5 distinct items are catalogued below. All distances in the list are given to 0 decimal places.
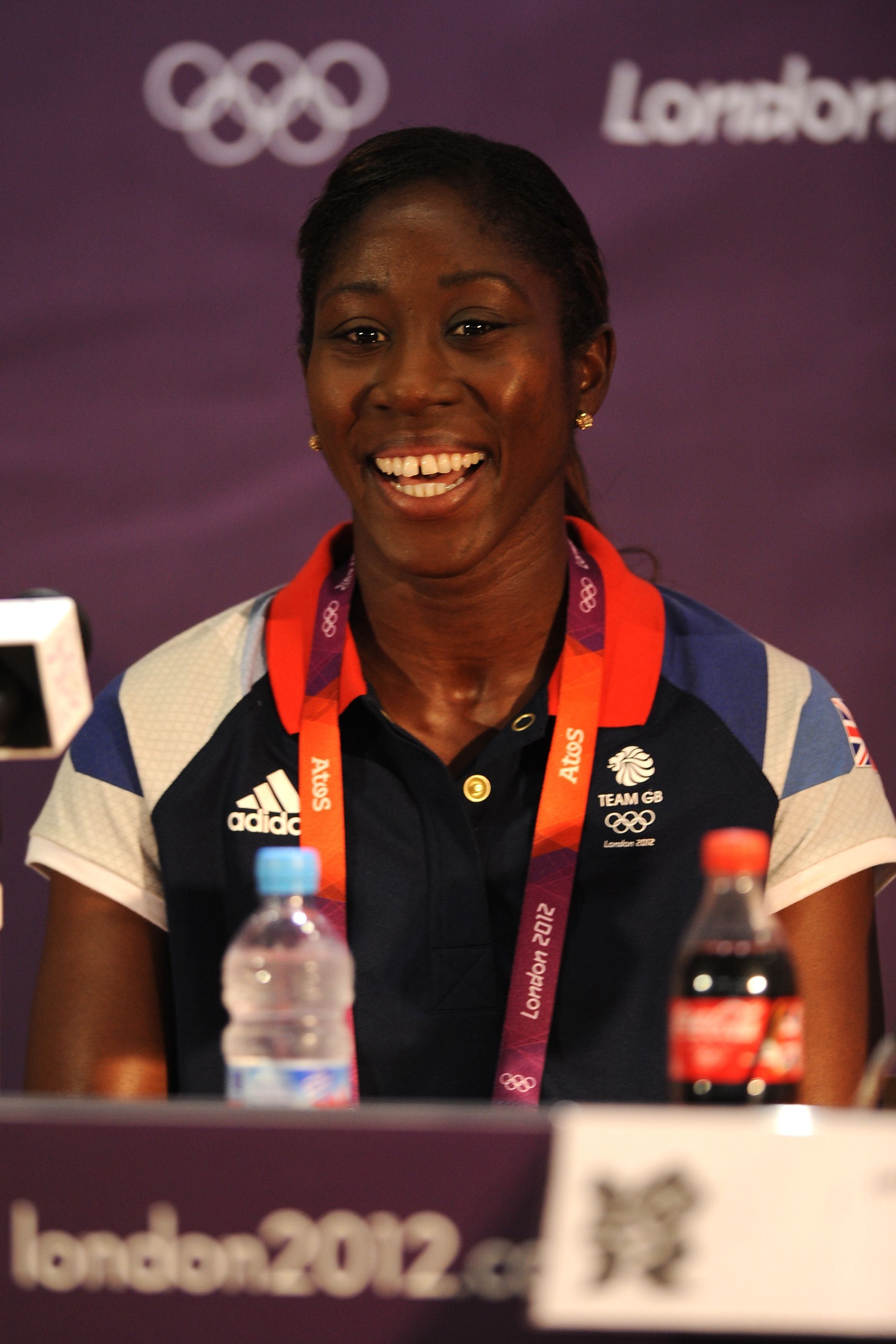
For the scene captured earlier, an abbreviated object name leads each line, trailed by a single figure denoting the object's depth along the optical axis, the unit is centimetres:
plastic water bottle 363
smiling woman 377
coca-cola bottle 342
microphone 344
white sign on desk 316
